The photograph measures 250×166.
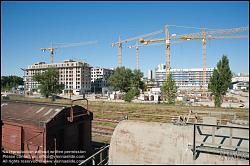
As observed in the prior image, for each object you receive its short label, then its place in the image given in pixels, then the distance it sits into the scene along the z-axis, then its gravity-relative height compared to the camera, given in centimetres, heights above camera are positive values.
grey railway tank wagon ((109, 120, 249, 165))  750 -242
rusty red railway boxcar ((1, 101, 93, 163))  1080 -260
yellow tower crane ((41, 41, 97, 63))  13950 +1972
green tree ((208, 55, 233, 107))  3969 +21
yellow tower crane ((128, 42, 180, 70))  12176 +1848
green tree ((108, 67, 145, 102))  5788 +61
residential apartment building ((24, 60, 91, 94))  12781 +398
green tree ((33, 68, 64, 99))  5488 -17
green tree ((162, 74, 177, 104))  4572 -173
